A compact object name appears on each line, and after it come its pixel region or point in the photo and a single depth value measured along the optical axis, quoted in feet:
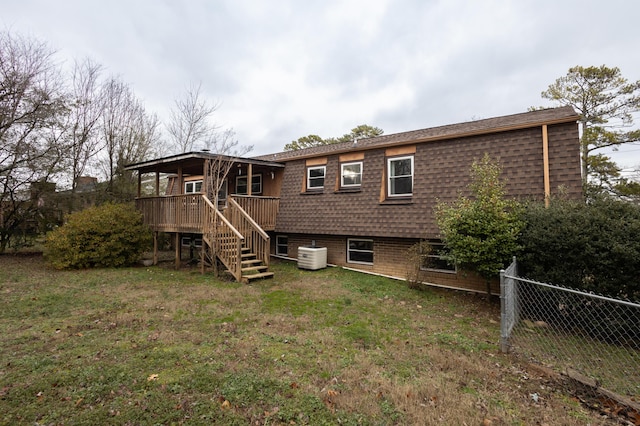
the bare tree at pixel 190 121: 64.75
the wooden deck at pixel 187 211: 31.96
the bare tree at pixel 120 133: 47.98
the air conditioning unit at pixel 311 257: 32.12
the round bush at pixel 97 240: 31.28
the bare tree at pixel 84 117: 43.57
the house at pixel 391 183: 22.75
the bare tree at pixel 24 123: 35.47
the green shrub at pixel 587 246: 15.48
